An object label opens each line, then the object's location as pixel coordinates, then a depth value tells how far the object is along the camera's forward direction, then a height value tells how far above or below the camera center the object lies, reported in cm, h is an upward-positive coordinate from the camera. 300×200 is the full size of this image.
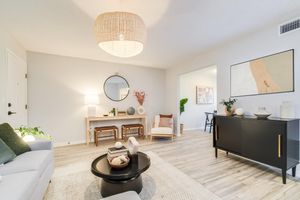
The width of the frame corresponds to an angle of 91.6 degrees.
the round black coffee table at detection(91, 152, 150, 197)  159 -84
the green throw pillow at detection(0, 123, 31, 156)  188 -54
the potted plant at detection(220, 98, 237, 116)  298 -18
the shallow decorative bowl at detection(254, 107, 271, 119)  236 -26
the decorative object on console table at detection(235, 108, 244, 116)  283 -25
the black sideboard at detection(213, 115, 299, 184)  209 -68
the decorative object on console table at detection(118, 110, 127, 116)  458 -46
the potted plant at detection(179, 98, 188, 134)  555 -17
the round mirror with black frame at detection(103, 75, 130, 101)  461 +36
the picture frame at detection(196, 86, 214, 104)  625 +15
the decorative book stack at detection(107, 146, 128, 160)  189 -71
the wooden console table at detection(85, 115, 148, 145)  399 -61
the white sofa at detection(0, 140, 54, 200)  118 -73
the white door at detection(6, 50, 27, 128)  271 +17
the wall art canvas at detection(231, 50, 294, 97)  234 +42
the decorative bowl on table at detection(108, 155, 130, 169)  172 -77
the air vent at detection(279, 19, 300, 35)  221 +112
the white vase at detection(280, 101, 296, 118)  222 -18
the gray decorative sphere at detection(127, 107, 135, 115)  468 -40
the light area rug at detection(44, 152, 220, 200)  181 -121
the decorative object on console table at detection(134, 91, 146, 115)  487 -5
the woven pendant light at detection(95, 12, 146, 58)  153 +76
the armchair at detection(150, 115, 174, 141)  439 -95
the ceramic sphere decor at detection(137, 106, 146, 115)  486 -38
